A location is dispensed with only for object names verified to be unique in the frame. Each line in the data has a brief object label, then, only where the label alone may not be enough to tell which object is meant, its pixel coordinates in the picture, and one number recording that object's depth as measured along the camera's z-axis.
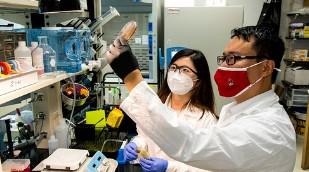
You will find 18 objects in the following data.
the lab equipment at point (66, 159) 1.33
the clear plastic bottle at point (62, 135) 1.72
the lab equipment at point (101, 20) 1.98
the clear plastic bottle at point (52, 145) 1.63
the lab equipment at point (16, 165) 1.29
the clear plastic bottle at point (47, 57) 1.44
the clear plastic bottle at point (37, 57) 1.33
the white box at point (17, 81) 1.01
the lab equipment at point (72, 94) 1.85
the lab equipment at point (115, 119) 1.92
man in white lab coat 0.76
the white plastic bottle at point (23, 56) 1.21
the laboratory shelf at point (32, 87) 1.01
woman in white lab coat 1.64
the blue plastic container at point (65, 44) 1.52
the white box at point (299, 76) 3.77
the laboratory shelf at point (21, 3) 1.07
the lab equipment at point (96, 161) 1.31
